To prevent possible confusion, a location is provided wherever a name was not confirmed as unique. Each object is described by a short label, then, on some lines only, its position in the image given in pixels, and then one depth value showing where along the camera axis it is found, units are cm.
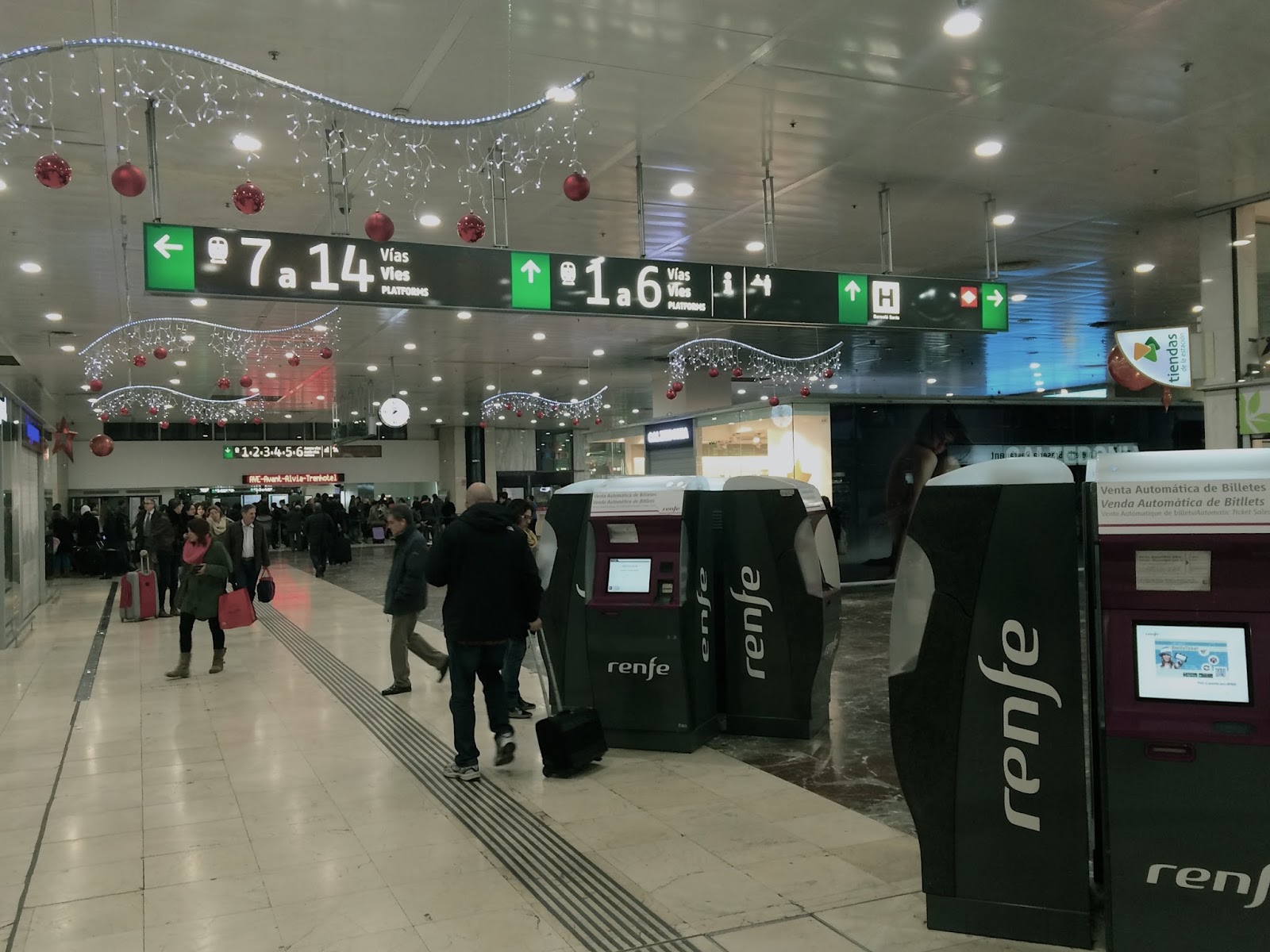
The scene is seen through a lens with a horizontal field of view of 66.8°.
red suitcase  1266
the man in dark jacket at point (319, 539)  1884
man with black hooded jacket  518
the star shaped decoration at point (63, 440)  1852
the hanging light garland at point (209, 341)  1382
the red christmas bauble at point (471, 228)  636
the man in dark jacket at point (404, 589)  744
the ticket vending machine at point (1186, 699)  279
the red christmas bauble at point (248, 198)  588
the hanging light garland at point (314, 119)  569
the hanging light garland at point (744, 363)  1759
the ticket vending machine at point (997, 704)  316
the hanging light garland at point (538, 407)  2514
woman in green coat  833
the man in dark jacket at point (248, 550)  1039
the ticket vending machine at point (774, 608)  594
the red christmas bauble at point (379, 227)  620
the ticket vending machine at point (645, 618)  569
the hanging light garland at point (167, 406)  2094
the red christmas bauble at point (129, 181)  523
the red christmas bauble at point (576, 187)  604
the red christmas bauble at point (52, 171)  480
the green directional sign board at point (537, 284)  612
